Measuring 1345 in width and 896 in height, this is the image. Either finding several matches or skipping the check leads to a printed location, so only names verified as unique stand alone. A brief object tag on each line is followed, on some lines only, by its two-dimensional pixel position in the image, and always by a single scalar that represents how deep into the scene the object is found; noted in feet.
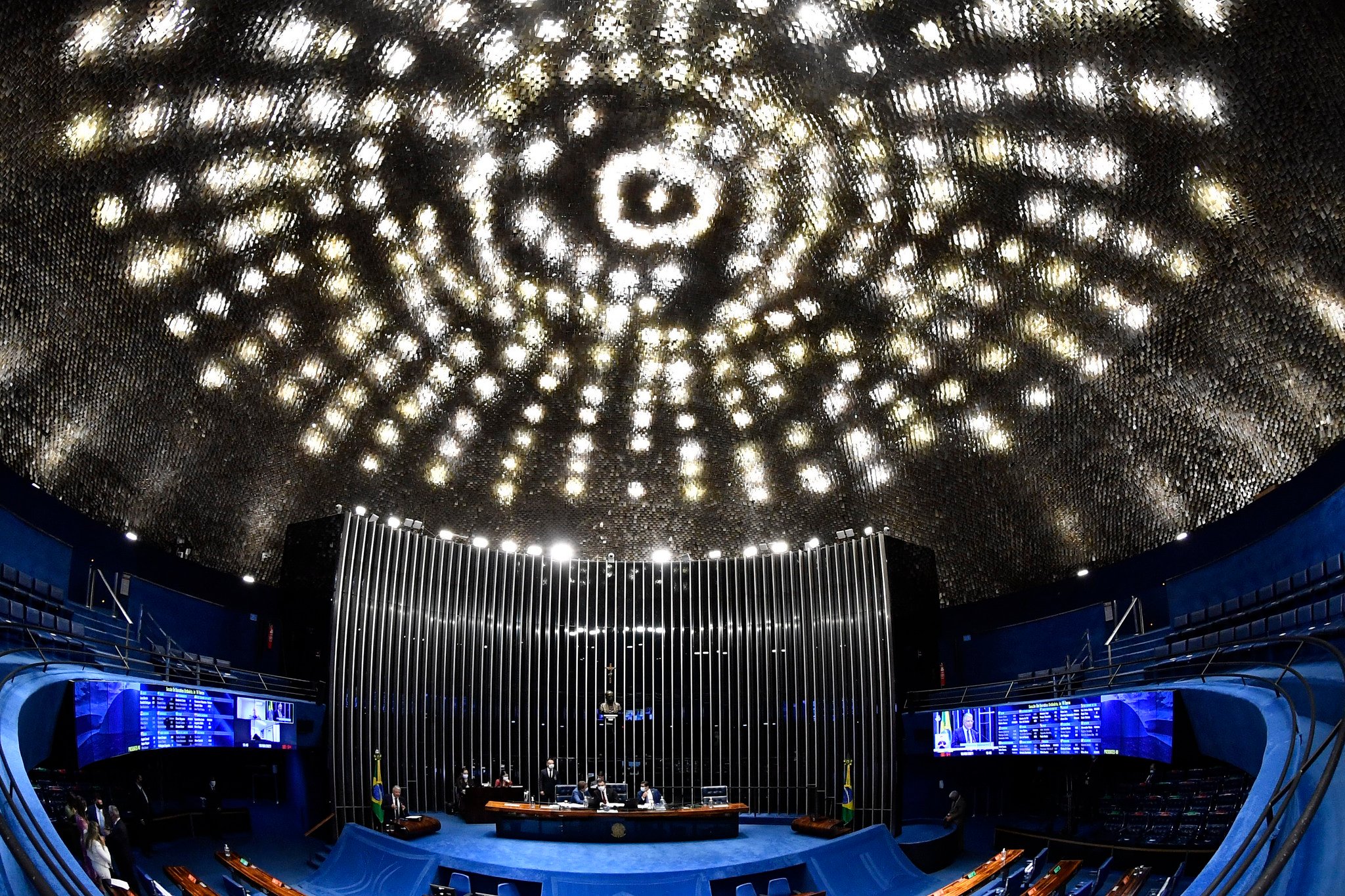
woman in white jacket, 33.24
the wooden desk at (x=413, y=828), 58.49
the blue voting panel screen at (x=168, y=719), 38.88
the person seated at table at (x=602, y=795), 63.98
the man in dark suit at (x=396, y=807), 62.59
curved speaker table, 60.90
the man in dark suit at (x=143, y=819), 51.11
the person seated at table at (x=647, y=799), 64.34
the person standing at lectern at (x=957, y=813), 65.72
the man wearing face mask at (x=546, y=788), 76.83
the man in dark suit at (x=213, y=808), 58.75
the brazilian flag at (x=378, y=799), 62.49
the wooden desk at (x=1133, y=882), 40.04
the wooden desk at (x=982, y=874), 46.37
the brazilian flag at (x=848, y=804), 71.05
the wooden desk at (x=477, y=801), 68.44
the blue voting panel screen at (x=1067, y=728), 45.98
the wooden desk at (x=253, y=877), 44.37
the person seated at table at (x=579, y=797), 64.64
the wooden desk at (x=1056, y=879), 41.75
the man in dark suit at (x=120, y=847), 39.70
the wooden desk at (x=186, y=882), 41.19
